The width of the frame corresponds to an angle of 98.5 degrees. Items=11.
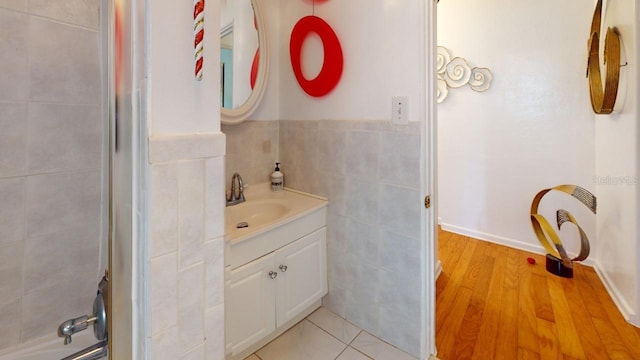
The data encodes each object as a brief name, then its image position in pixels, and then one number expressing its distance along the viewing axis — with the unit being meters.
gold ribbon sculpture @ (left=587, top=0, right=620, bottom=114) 1.74
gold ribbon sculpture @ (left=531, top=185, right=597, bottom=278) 2.01
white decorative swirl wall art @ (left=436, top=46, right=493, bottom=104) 2.58
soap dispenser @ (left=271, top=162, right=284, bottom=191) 1.78
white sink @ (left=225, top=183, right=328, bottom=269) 1.20
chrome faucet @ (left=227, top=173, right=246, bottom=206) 1.56
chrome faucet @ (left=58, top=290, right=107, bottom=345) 0.57
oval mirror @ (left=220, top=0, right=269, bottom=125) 1.54
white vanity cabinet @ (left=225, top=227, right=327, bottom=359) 1.21
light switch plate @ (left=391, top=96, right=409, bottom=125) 1.26
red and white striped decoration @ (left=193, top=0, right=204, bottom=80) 0.54
